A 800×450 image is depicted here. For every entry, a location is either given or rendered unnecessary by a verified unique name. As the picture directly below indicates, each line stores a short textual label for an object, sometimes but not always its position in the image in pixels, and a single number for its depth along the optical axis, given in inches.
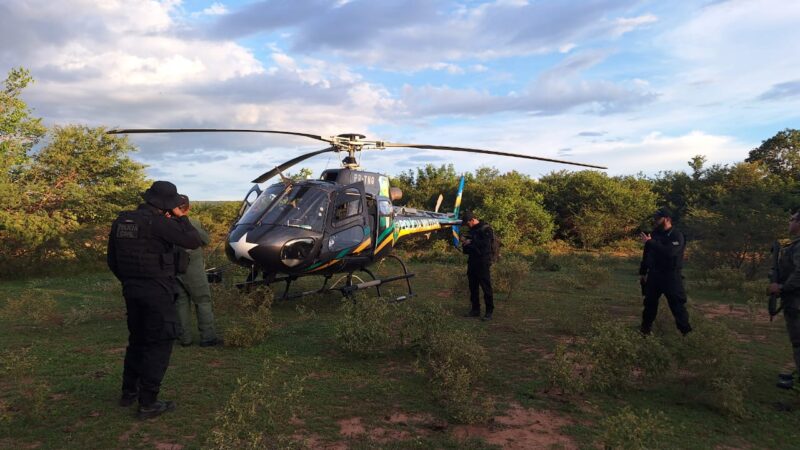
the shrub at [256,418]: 131.1
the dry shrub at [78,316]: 296.1
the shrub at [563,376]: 186.1
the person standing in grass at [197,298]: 242.1
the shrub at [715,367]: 175.2
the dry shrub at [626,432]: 124.6
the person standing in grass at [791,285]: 193.9
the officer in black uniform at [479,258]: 321.7
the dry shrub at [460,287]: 384.8
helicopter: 288.7
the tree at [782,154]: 1268.5
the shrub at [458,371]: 165.8
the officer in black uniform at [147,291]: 164.7
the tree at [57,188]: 521.7
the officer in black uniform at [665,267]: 252.4
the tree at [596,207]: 1039.6
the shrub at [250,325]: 246.2
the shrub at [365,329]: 233.6
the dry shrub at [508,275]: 415.8
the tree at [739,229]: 522.0
